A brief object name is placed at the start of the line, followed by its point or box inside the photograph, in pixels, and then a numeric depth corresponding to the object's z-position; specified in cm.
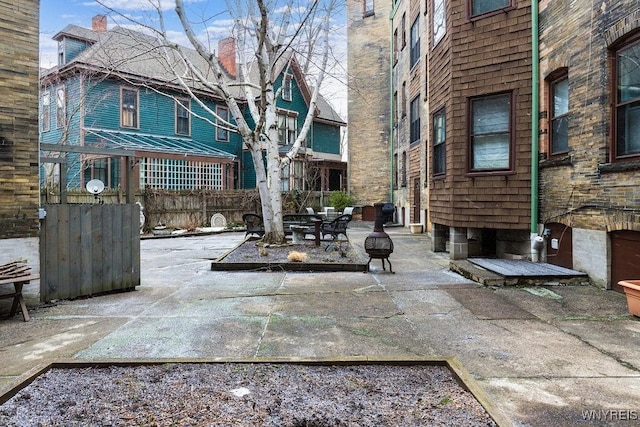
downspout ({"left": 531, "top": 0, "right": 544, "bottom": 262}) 768
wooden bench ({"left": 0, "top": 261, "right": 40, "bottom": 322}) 461
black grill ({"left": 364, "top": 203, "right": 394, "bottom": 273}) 787
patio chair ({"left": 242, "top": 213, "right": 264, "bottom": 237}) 1238
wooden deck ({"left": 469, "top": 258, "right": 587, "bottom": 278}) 654
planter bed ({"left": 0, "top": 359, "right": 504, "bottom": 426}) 255
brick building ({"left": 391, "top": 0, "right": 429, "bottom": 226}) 1498
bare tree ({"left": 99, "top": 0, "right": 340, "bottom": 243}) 1083
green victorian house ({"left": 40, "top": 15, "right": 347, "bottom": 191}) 1741
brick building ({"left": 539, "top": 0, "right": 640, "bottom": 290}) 567
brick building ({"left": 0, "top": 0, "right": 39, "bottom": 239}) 510
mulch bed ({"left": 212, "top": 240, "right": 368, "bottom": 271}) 827
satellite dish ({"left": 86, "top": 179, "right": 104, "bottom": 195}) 1177
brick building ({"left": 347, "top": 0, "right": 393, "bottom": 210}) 2255
